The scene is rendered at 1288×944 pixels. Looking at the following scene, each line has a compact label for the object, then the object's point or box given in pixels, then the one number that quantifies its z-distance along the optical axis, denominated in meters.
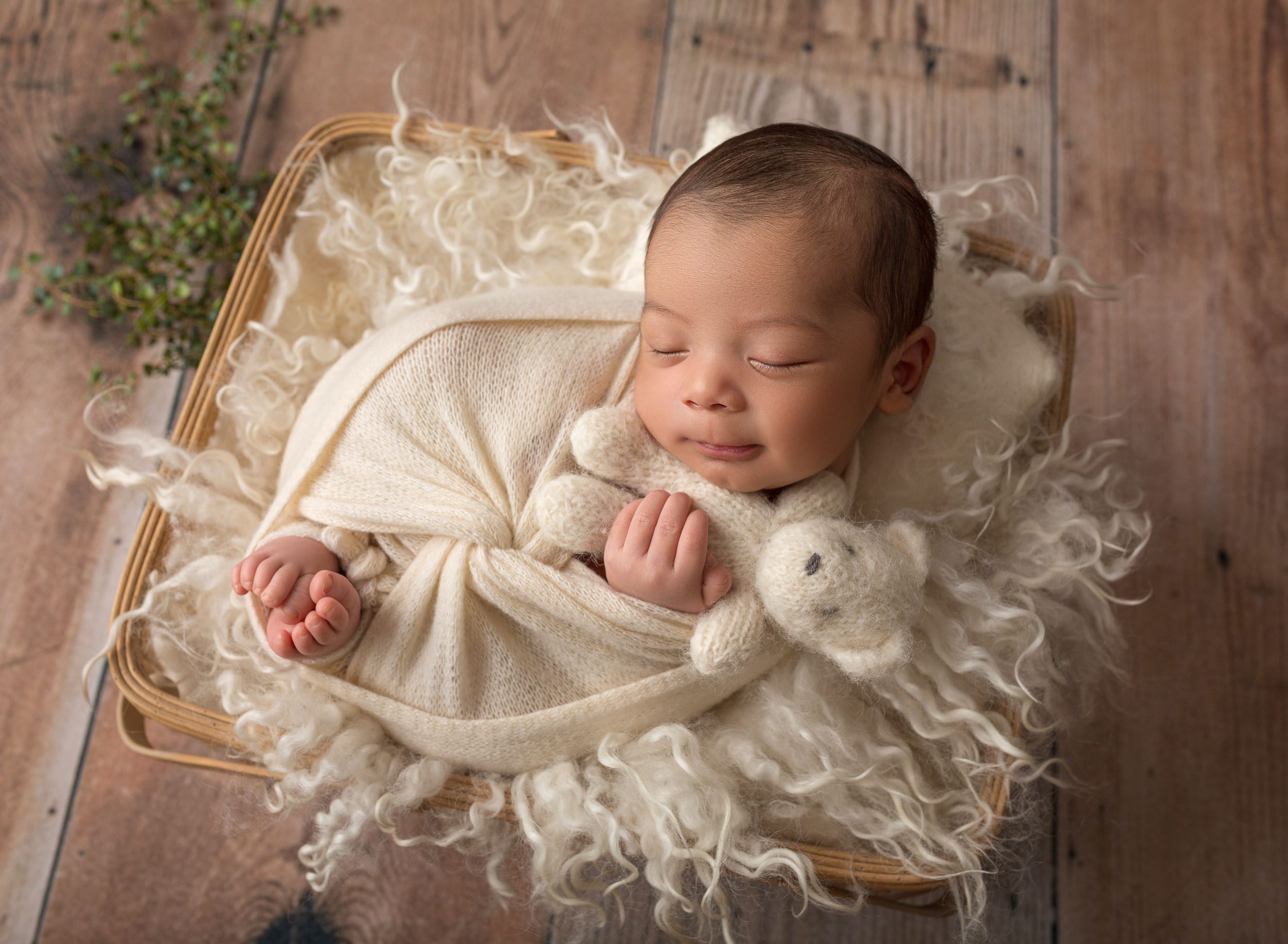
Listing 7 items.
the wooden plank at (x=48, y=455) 0.60
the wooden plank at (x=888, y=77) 0.68
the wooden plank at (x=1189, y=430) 0.60
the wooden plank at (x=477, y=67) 0.68
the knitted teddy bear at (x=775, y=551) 0.44
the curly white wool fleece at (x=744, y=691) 0.47
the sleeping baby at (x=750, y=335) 0.44
